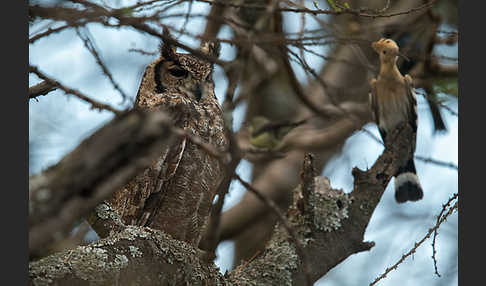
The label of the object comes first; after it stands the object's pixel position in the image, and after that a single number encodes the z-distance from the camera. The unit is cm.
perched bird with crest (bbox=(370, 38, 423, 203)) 1162
